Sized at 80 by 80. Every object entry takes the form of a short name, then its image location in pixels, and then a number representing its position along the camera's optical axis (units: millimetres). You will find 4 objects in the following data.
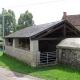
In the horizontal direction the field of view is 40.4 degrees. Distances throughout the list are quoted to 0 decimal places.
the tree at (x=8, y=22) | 36689
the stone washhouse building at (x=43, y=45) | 9754
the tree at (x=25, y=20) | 36454
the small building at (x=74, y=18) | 23362
